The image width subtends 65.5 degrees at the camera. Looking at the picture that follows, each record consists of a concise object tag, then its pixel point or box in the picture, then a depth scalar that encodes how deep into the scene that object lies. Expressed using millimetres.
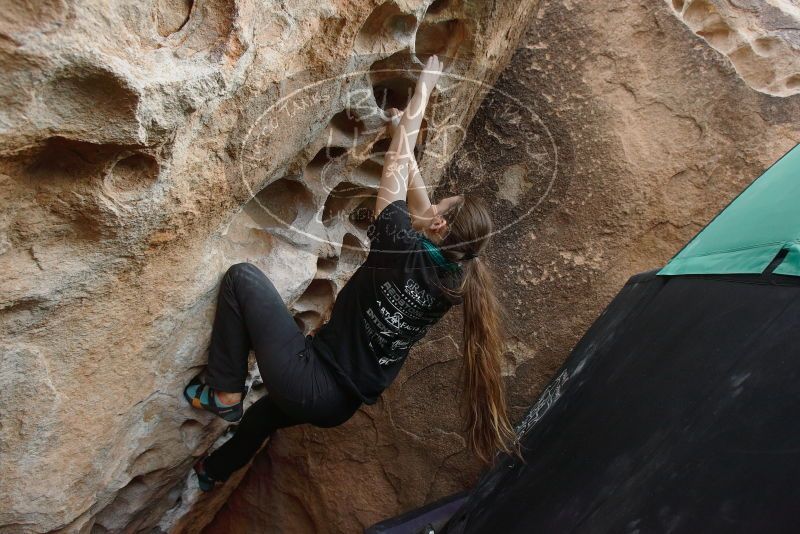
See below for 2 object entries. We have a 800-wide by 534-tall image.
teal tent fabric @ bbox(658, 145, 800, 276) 984
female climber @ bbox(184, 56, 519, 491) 1243
